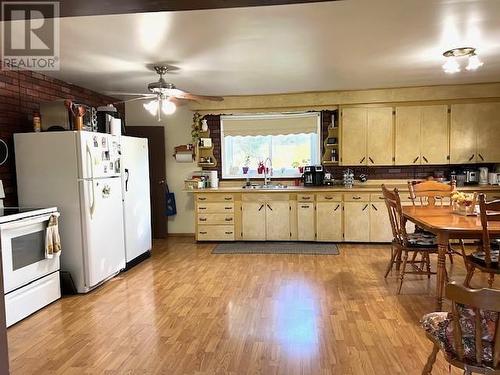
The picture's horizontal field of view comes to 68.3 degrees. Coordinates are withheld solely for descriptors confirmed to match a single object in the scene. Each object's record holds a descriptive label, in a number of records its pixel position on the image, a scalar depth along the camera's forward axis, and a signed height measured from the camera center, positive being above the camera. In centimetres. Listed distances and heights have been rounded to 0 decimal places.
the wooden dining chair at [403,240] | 336 -72
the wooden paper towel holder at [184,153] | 602 +27
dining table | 271 -48
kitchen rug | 504 -115
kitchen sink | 562 -30
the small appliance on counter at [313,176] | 567 -14
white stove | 291 -76
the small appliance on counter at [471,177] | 538 -21
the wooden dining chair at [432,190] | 393 -28
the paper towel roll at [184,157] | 604 +21
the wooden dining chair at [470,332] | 145 -75
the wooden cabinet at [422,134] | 529 +43
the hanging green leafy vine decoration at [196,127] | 589 +68
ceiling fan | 381 +78
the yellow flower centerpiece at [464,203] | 334 -37
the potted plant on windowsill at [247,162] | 607 +10
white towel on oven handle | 327 -60
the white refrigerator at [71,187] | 353 -14
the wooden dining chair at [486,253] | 257 -70
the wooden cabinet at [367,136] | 541 +43
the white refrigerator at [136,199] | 438 -35
